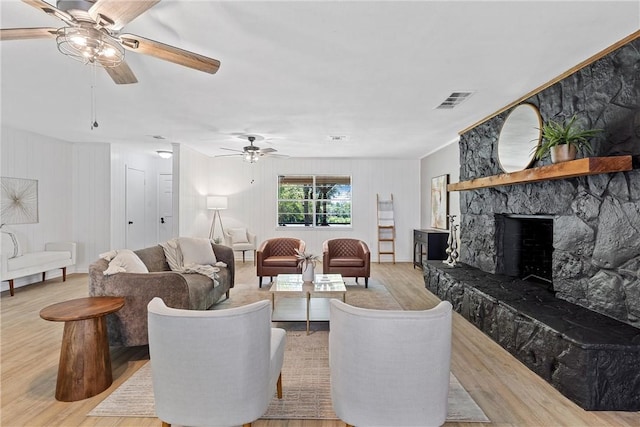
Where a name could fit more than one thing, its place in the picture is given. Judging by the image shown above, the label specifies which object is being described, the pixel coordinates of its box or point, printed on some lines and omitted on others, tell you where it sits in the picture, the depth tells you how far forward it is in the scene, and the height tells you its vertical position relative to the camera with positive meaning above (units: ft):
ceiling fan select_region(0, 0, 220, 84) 5.37 +3.20
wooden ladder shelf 26.53 -1.18
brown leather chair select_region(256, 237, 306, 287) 17.54 -2.62
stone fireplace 7.20 -1.69
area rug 7.05 -4.20
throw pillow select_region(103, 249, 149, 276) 9.68 -1.58
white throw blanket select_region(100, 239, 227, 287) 13.55 -2.24
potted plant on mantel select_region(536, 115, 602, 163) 8.95 +1.92
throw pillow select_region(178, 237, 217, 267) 14.47 -1.73
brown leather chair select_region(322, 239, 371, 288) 17.84 -2.79
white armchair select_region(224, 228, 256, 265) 24.73 -2.04
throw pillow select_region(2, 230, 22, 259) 16.07 -1.59
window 27.43 +0.72
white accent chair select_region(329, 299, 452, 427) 5.32 -2.46
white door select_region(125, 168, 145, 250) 23.36 +0.21
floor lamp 25.01 +0.73
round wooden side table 7.66 -3.28
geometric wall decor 16.90 +0.60
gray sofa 9.59 -2.33
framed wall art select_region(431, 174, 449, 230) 20.97 +0.63
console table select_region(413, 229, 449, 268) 20.53 -1.95
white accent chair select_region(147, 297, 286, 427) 5.45 -2.50
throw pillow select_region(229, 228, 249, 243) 25.14 -1.73
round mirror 11.48 +2.68
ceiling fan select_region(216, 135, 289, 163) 18.54 +3.37
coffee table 12.05 -2.89
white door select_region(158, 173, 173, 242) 27.43 +0.48
